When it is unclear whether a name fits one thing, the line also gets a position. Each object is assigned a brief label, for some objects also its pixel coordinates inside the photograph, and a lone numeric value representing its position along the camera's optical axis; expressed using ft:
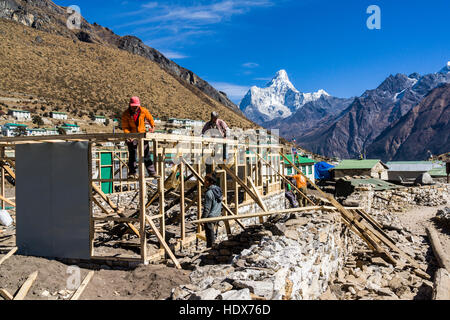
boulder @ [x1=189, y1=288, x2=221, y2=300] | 14.24
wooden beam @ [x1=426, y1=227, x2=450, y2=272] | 35.76
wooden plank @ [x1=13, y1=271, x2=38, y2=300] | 21.31
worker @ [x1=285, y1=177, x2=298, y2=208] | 51.80
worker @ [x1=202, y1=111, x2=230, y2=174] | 38.63
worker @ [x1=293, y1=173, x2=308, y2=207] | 53.33
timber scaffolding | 26.50
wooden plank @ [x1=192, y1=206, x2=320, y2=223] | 28.34
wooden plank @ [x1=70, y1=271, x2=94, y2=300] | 21.49
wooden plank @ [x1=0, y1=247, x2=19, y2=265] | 25.96
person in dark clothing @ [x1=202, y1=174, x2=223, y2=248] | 30.91
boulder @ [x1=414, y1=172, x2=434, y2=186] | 89.68
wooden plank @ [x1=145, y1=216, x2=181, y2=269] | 26.03
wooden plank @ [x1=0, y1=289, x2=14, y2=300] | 21.29
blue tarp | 154.40
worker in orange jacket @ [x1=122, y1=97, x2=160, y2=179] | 28.48
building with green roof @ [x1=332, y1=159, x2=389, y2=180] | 136.77
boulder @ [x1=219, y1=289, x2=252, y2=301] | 14.11
